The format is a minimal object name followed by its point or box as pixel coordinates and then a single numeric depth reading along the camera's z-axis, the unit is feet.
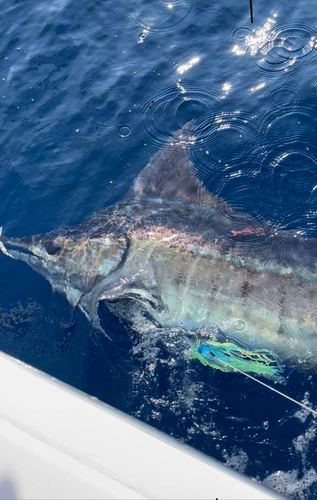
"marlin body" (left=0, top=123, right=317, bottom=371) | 13.23
